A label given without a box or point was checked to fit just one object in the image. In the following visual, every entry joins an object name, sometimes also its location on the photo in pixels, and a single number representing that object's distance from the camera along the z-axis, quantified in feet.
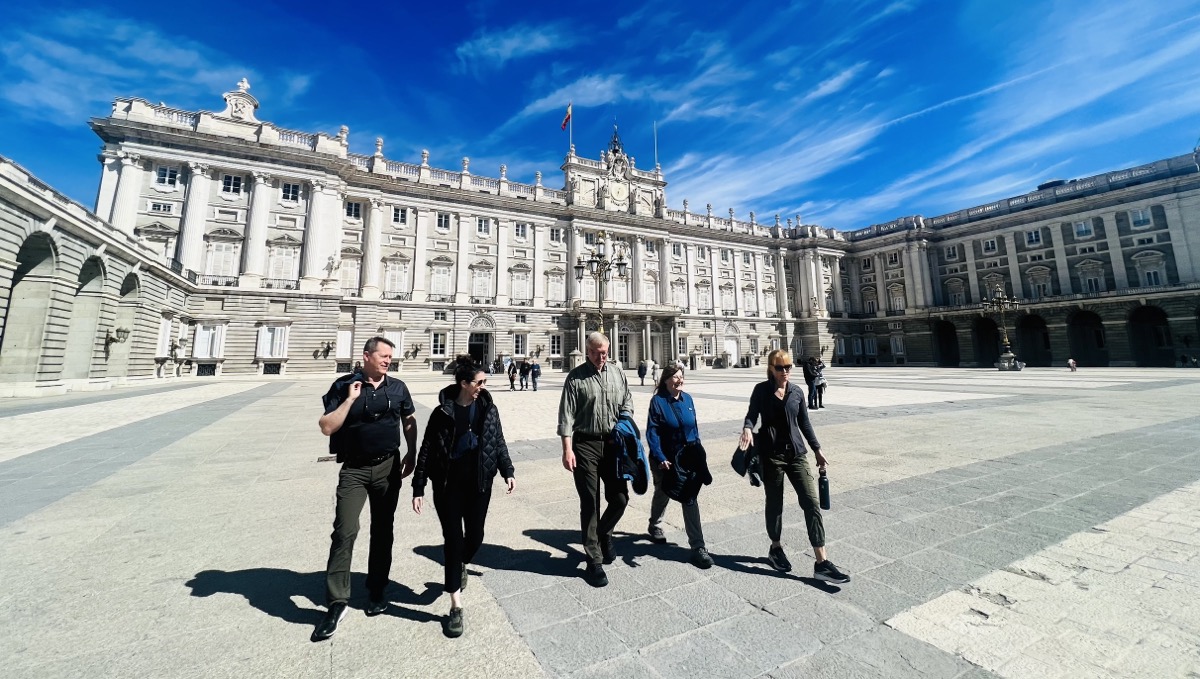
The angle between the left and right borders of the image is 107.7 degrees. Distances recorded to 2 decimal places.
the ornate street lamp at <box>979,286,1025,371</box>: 101.45
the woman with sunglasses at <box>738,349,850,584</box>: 10.30
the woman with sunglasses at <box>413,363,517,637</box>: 9.10
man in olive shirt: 10.79
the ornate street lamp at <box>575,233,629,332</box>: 50.82
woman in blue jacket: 10.83
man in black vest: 8.60
